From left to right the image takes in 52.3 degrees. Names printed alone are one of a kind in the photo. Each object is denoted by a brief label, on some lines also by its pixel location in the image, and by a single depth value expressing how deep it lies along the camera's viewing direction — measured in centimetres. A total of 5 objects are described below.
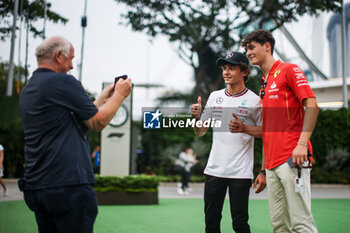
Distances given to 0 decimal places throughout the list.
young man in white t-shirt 280
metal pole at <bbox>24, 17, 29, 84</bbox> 837
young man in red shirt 231
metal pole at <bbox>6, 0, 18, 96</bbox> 756
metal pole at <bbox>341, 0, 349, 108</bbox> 1789
